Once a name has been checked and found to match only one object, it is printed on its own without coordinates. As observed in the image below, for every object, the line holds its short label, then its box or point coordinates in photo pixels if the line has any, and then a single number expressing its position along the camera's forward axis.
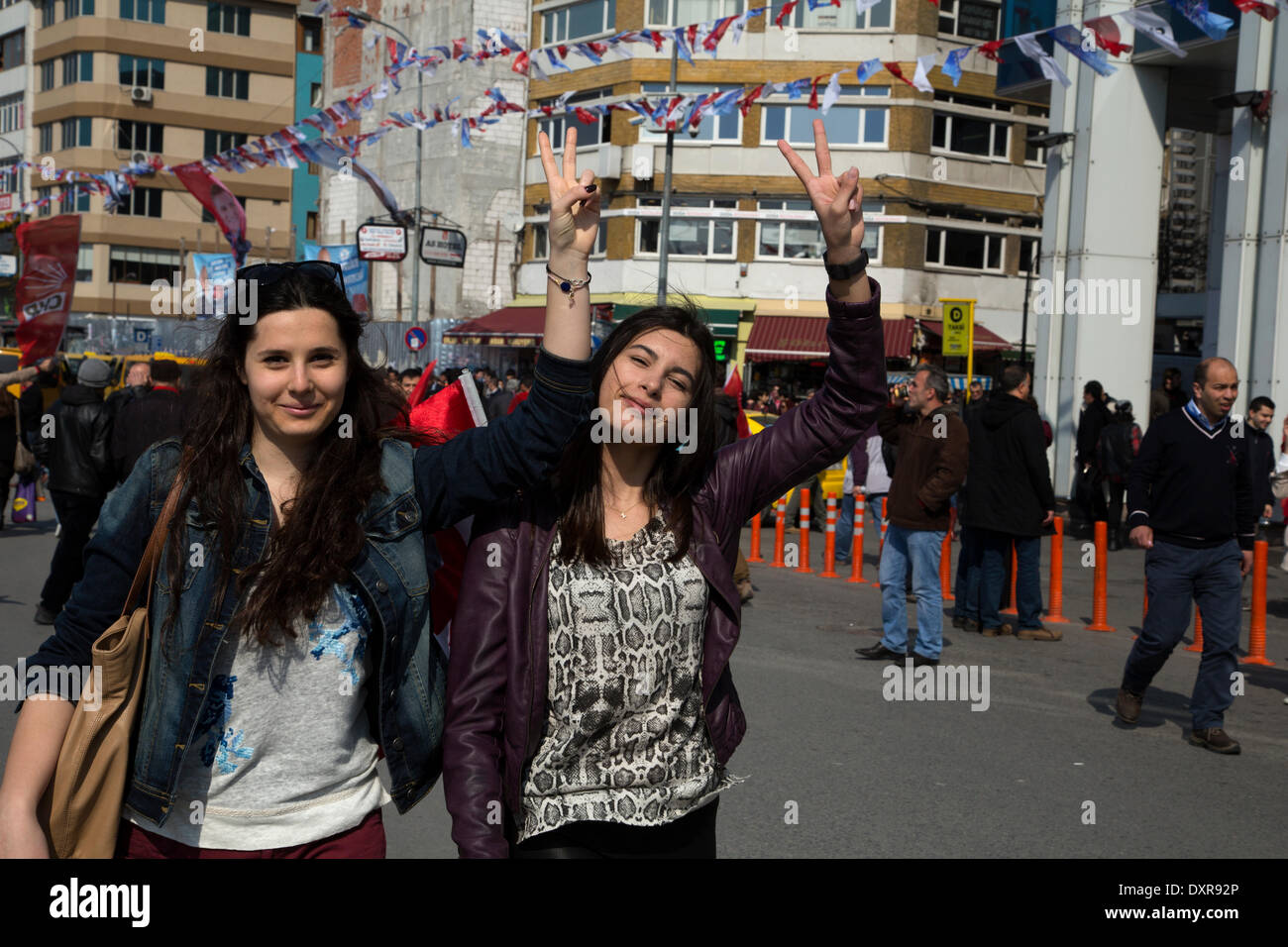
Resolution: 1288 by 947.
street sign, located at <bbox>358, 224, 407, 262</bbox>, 36.22
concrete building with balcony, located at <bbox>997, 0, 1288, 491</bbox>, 20.06
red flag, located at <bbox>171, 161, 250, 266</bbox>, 22.52
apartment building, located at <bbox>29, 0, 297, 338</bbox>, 66.00
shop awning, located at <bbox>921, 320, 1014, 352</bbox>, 40.66
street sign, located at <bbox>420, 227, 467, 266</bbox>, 37.09
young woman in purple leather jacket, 2.69
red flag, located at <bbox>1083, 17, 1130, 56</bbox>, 12.08
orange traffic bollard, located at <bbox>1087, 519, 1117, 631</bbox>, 11.60
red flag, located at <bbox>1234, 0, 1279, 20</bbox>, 10.63
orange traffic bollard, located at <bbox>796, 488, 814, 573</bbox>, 15.32
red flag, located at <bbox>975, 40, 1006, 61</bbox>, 12.43
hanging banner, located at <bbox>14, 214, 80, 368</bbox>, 14.68
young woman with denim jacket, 2.49
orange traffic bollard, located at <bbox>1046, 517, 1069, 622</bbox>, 12.05
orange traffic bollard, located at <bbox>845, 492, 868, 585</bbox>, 14.34
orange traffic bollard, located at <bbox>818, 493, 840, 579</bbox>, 15.07
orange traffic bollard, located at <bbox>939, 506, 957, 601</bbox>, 13.27
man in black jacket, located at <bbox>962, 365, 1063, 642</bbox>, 10.86
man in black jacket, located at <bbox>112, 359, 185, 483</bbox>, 9.62
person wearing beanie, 10.88
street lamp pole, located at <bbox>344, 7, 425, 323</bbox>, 37.33
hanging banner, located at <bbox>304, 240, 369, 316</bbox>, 39.03
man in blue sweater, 7.47
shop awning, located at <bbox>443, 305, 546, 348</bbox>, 43.22
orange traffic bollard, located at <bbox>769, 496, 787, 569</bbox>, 15.44
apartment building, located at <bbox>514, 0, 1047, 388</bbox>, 40.66
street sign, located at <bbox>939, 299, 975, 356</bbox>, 20.91
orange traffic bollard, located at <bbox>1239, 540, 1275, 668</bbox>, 10.12
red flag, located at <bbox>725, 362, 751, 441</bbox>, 13.93
